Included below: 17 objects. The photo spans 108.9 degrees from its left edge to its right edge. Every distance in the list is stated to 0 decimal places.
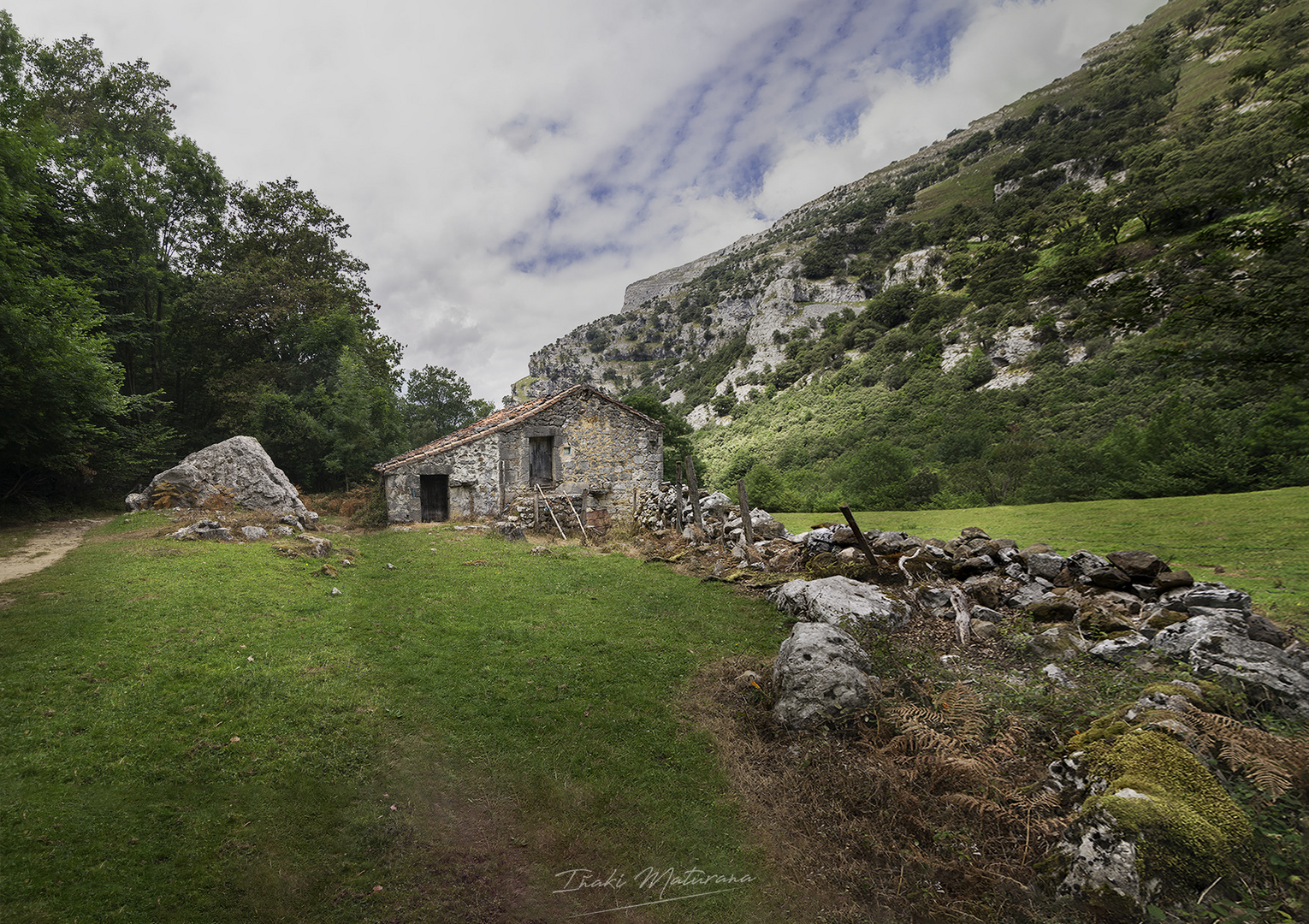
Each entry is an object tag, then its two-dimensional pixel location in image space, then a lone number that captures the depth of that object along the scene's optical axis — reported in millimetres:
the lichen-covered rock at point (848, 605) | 7328
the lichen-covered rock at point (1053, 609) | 6965
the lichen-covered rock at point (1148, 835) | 3094
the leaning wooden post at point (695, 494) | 15617
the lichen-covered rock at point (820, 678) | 5516
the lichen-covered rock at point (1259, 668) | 4449
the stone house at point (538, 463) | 19484
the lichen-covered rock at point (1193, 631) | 5348
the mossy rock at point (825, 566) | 10414
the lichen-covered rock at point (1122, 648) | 5730
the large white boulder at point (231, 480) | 17047
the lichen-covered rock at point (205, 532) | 13070
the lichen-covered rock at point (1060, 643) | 6195
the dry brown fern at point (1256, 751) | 3508
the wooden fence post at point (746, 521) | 13172
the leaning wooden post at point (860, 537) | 9428
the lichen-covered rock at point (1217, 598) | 5844
